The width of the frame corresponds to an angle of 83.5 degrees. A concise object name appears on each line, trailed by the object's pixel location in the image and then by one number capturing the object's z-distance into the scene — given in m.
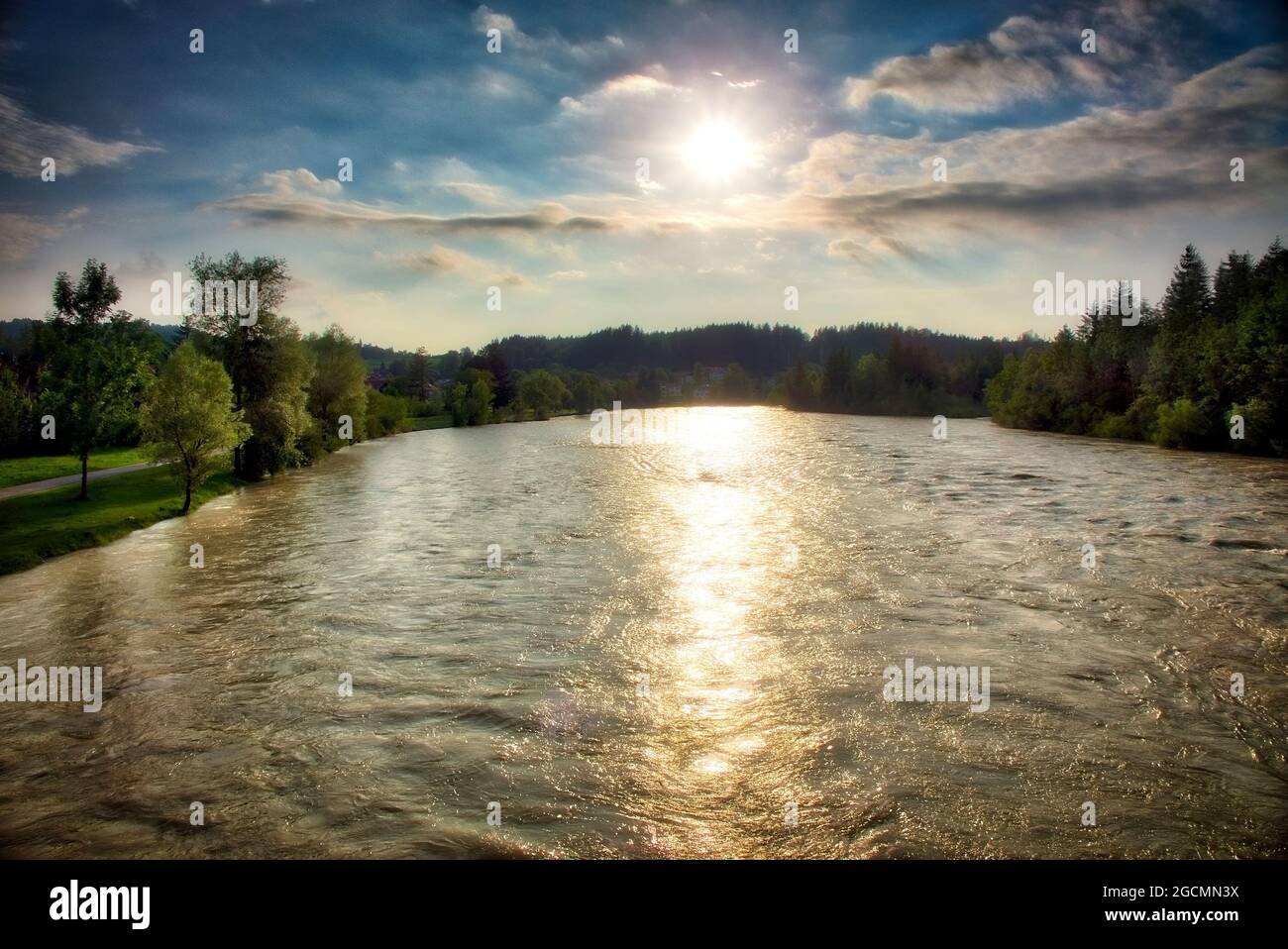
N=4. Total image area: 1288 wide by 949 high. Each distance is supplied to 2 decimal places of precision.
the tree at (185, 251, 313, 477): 42.50
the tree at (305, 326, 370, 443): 66.19
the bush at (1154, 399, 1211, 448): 55.66
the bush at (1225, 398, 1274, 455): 48.16
